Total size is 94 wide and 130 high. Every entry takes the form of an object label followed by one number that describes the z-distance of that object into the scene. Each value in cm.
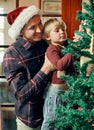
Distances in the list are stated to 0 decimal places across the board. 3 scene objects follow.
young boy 256
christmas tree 188
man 256
